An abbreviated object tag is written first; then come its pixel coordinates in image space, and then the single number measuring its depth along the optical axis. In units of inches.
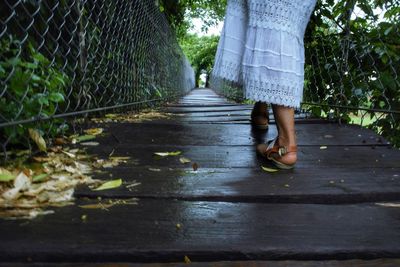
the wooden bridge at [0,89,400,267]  37.8
